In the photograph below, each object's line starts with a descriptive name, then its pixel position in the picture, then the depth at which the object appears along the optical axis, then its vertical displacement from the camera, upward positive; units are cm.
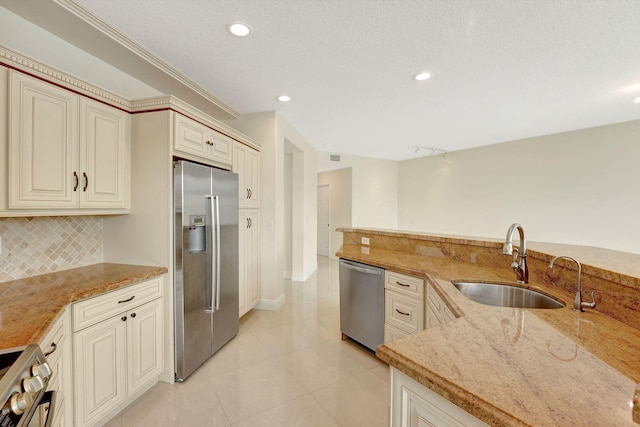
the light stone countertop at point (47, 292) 106 -45
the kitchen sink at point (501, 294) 159 -52
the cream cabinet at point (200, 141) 206 +64
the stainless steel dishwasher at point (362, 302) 234 -86
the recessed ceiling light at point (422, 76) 259 +138
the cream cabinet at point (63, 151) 141 +38
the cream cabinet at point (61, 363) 120 -76
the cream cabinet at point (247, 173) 297 +48
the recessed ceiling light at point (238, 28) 186 +135
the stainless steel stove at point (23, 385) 74 -54
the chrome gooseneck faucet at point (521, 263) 161 -32
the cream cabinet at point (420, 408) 71 -58
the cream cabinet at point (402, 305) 200 -74
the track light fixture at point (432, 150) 584 +146
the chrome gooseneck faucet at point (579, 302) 124 -43
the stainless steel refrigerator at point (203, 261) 202 -42
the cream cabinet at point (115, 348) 146 -86
